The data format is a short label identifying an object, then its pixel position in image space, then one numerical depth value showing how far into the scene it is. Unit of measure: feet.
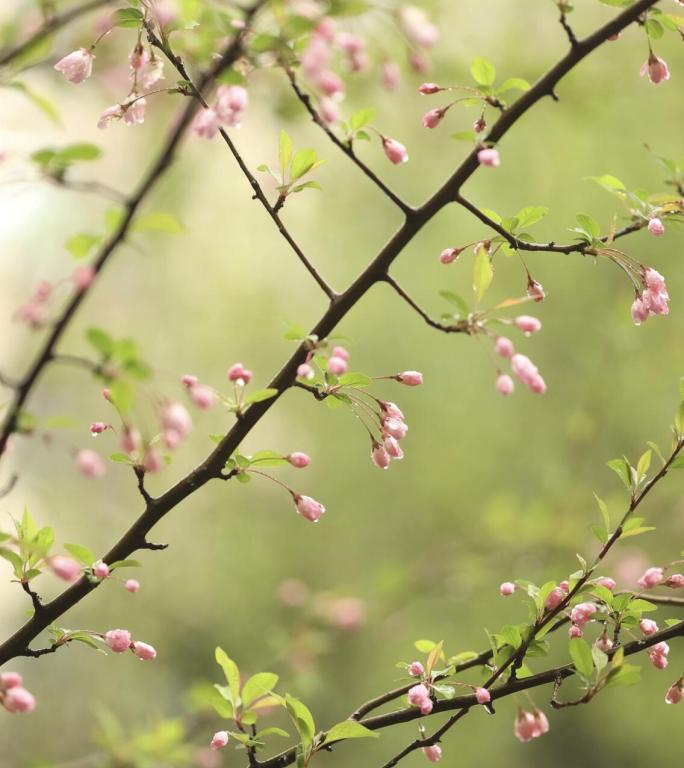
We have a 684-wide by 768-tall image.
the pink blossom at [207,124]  8.59
